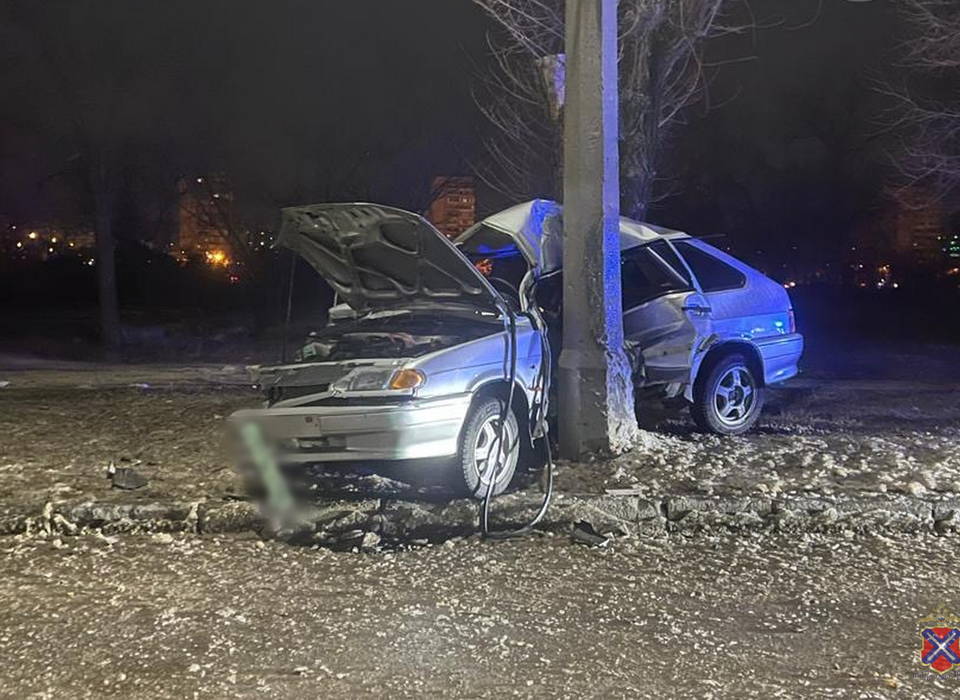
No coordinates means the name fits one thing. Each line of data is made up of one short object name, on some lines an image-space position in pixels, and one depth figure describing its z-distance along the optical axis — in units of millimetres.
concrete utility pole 6867
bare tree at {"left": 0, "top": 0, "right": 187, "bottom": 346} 22203
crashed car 5717
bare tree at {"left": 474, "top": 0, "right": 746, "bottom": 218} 9648
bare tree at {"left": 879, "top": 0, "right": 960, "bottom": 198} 15289
